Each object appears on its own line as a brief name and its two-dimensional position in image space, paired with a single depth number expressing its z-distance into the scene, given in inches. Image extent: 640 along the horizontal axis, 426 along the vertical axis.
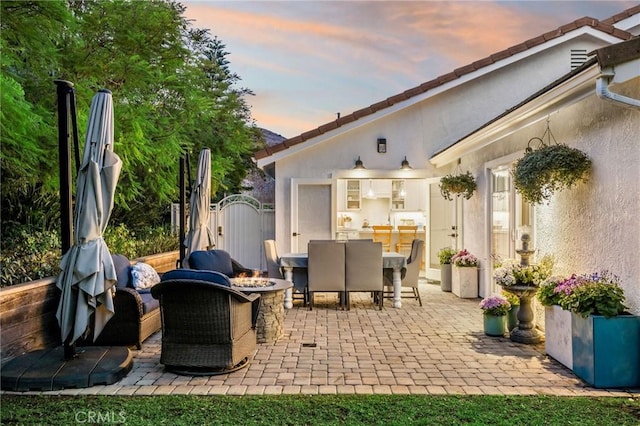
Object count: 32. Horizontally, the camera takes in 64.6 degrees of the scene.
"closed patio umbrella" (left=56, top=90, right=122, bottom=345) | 165.8
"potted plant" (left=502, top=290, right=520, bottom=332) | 231.0
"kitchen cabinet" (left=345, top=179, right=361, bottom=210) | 616.1
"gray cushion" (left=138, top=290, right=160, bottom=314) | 213.9
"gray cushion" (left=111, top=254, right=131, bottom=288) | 231.8
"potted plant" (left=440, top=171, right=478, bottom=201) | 342.3
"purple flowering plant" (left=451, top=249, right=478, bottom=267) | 339.3
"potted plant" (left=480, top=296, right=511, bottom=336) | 226.4
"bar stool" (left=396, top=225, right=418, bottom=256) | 517.0
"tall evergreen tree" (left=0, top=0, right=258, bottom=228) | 250.4
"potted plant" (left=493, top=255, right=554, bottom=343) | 213.0
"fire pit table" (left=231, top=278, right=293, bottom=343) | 217.0
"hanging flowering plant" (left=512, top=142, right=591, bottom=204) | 192.5
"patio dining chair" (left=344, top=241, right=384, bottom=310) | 290.2
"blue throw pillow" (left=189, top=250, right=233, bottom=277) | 270.7
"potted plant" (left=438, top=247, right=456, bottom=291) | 371.6
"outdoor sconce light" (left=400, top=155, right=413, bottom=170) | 405.8
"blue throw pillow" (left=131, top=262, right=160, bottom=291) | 242.1
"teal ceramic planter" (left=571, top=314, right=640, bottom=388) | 156.9
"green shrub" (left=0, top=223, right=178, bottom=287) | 211.8
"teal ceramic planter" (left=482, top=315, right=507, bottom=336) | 227.0
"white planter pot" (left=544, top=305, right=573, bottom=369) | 175.5
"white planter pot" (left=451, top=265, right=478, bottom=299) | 338.1
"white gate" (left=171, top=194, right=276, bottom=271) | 455.8
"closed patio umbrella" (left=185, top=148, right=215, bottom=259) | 307.1
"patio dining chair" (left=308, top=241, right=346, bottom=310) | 290.0
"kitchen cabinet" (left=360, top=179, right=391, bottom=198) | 615.2
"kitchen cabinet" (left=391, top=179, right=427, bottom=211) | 611.5
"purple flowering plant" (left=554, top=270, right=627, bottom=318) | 159.5
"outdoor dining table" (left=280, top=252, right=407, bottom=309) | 301.0
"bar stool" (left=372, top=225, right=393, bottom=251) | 532.1
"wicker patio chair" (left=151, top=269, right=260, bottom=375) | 166.2
